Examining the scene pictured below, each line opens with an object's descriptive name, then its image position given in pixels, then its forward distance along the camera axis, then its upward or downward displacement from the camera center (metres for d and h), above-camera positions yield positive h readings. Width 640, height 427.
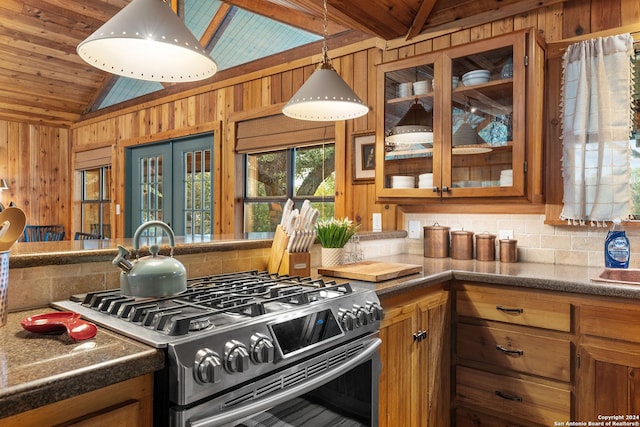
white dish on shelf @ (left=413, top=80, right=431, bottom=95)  2.58 +0.74
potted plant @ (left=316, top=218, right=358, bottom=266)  2.10 -0.13
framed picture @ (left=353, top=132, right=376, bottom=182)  3.02 +0.38
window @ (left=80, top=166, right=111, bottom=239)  5.88 +0.14
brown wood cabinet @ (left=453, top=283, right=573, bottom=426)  1.90 -0.66
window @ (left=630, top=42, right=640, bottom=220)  2.19 +0.34
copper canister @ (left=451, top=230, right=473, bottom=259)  2.65 -0.20
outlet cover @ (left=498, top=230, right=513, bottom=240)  2.61 -0.14
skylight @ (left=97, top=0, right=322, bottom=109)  3.60 +1.54
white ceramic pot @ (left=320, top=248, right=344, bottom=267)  2.11 -0.21
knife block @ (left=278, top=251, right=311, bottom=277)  1.88 -0.23
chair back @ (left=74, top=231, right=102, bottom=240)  4.69 -0.29
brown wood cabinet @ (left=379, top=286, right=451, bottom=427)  1.76 -0.65
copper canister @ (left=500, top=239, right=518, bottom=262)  2.51 -0.23
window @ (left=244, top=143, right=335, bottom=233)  3.47 +0.25
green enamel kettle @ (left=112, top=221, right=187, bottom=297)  1.22 -0.18
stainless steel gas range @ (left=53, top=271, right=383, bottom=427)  0.96 -0.35
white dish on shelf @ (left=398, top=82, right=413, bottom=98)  2.65 +0.74
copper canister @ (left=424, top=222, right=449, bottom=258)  2.75 -0.19
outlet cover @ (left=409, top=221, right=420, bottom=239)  2.95 -0.12
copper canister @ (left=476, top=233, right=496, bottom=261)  2.58 -0.21
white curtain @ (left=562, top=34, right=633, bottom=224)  2.18 +0.42
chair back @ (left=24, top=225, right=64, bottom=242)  5.76 -0.29
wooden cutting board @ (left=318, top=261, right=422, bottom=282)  1.86 -0.26
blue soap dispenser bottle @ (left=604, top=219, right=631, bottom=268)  2.13 -0.18
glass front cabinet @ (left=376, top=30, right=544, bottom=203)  2.25 +0.50
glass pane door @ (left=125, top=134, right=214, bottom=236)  4.41 +0.29
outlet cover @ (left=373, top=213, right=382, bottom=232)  3.03 -0.07
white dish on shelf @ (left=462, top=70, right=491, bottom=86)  2.39 +0.74
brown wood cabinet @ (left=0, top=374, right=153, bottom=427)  0.80 -0.39
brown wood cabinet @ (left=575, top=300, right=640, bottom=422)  1.72 -0.61
